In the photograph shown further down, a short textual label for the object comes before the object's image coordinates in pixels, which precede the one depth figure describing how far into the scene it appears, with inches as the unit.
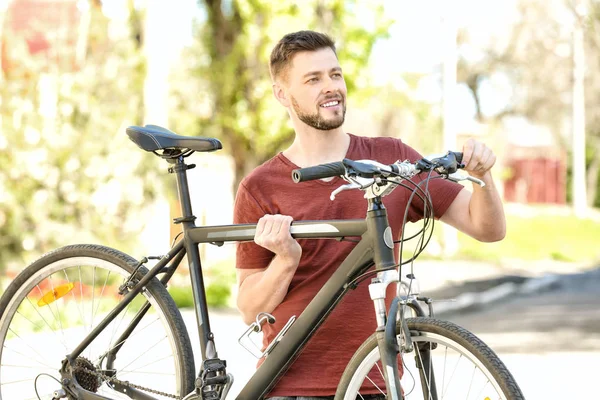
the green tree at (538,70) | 1695.4
